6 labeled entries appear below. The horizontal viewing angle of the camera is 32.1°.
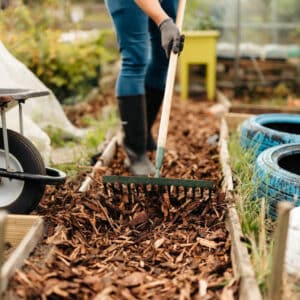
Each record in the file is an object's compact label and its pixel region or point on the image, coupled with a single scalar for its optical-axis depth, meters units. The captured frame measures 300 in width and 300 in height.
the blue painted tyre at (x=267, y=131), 2.84
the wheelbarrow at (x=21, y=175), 2.20
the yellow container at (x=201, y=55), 5.42
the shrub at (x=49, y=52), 4.37
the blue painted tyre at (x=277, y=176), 2.17
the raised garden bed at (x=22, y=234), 1.82
